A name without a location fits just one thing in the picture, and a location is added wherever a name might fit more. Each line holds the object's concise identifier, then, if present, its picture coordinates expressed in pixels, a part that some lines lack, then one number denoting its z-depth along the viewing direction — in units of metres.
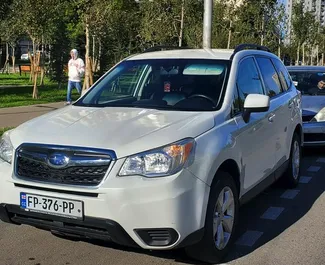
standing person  14.85
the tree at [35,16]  18.02
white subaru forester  3.58
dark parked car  8.70
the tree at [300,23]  44.94
